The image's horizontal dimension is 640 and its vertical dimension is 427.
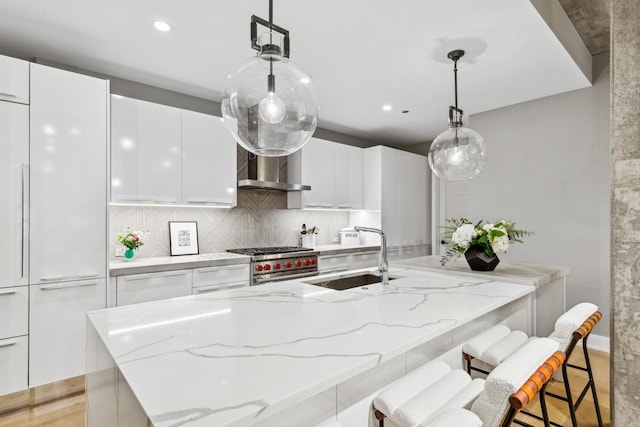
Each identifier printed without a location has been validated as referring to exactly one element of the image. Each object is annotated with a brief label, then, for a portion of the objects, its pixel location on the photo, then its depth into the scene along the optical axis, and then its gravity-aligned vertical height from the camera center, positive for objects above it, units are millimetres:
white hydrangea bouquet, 2338 -142
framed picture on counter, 3361 -212
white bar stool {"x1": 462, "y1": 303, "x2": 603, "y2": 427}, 1622 -621
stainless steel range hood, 3717 +460
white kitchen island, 769 -389
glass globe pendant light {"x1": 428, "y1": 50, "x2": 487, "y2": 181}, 2369 +455
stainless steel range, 3344 -477
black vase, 2391 -296
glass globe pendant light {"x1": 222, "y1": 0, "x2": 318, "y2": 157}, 1261 +437
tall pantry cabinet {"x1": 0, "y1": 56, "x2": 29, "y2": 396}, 2174 -66
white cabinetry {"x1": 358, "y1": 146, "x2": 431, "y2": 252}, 4754 +323
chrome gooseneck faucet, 2011 -265
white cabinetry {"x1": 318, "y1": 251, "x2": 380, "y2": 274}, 3977 -548
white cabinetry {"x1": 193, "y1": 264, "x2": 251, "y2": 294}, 2986 -552
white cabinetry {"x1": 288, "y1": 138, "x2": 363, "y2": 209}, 4188 +531
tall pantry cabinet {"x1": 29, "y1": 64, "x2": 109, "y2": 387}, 2295 +4
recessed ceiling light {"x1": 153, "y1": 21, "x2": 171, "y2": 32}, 2172 +1204
